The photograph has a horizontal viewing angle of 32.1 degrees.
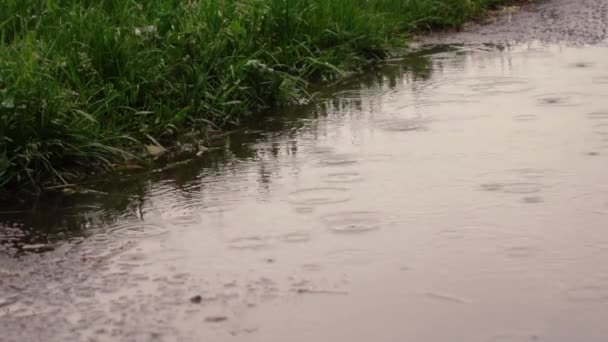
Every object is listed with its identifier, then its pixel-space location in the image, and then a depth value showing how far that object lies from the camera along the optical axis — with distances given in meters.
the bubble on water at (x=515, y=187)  4.05
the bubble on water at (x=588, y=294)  3.05
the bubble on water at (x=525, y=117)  5.18
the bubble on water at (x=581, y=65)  6.39
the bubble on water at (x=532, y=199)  3.92
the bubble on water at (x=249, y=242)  3.59
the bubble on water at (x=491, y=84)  5.86
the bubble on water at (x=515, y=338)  2.82
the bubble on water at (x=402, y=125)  5.12
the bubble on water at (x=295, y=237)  3.63
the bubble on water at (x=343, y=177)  4.29
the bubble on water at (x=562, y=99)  5.44
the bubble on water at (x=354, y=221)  3.71
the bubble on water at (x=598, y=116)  5.13
